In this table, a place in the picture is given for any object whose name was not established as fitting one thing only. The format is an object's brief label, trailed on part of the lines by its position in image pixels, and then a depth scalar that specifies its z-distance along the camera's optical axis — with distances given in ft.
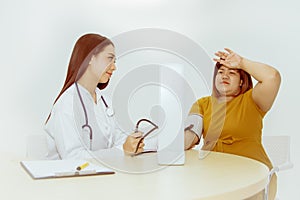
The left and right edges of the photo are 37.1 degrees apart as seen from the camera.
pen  4.84
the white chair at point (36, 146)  7.57
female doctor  6.45
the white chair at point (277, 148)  8.78
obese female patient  8.05
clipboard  4.67
